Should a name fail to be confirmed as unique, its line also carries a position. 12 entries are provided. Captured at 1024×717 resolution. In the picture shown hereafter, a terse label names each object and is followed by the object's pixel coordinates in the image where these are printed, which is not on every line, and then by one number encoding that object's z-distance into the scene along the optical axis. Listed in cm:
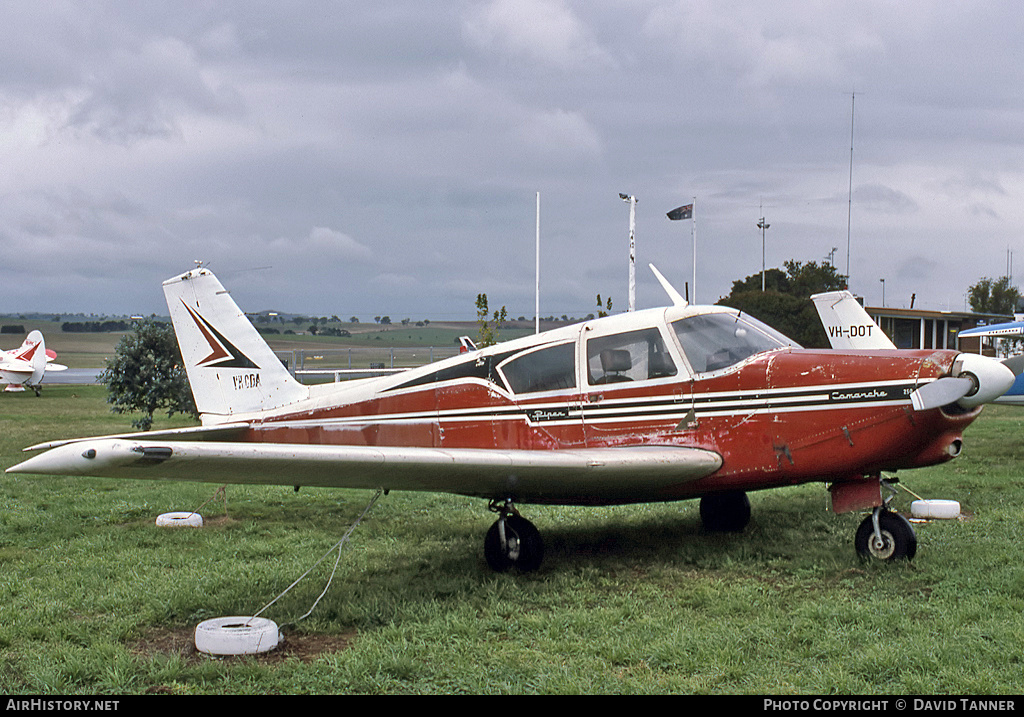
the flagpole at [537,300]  1545
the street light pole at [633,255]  1467
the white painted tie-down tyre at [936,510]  864
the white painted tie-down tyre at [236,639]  508
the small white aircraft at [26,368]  3962
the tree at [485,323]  2147
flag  1725
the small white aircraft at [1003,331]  1922
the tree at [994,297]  7962
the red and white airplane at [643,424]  605
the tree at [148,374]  1753
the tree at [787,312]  3719
